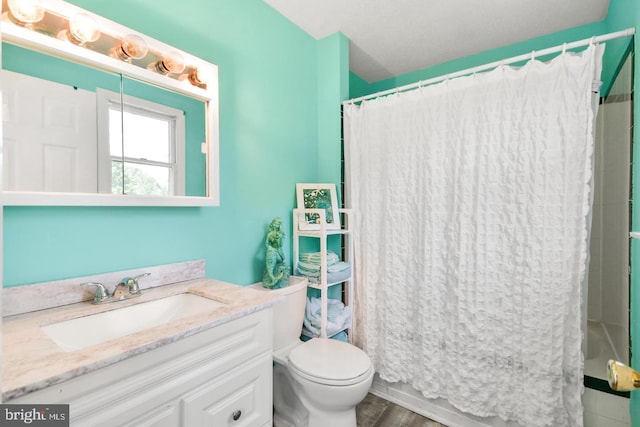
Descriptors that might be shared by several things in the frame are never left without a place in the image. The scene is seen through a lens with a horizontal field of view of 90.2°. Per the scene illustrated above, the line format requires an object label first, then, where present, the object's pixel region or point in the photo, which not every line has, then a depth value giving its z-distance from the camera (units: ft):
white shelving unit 6.52
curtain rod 4.75
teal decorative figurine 6.02
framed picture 7.24
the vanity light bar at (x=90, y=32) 3.69
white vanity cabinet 2.75
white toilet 4.97
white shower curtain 5.11
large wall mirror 3.67
